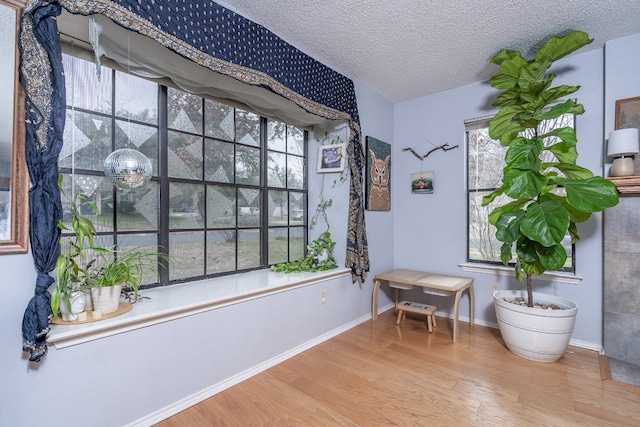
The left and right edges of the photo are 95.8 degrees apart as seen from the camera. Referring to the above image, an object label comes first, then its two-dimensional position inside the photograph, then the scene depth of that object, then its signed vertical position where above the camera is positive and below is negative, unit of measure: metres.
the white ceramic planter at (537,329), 2.19 -0.92
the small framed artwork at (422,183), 3.39 +0.34
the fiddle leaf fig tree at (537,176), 2.00 +0.27
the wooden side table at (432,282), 2.70 -0.71
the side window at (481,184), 3.02 +0.30
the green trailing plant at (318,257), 2.79 -0.47
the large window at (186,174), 1.76 +0.29
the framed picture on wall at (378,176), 3.19 +0.41
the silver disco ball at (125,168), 1.50 +0.22
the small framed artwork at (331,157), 2.95 +0.56
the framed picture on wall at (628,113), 2.25 +0.78
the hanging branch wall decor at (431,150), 3.29 +0.72
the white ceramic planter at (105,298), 1.50 -0.46
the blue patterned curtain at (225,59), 1.26 +0.96
